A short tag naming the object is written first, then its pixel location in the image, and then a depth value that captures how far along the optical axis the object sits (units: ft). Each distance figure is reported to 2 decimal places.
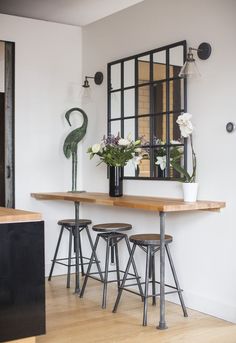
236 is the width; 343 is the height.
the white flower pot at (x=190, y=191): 12.16
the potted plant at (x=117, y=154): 13.89
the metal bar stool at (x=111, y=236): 13.12
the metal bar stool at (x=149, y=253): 11.76
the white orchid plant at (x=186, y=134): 12.17
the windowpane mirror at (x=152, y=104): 13.10
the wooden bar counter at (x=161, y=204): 11.32
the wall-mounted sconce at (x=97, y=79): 16.26
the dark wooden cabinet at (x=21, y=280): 9.36
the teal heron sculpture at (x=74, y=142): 16.40
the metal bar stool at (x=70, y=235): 15.30
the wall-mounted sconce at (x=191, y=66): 11.80
